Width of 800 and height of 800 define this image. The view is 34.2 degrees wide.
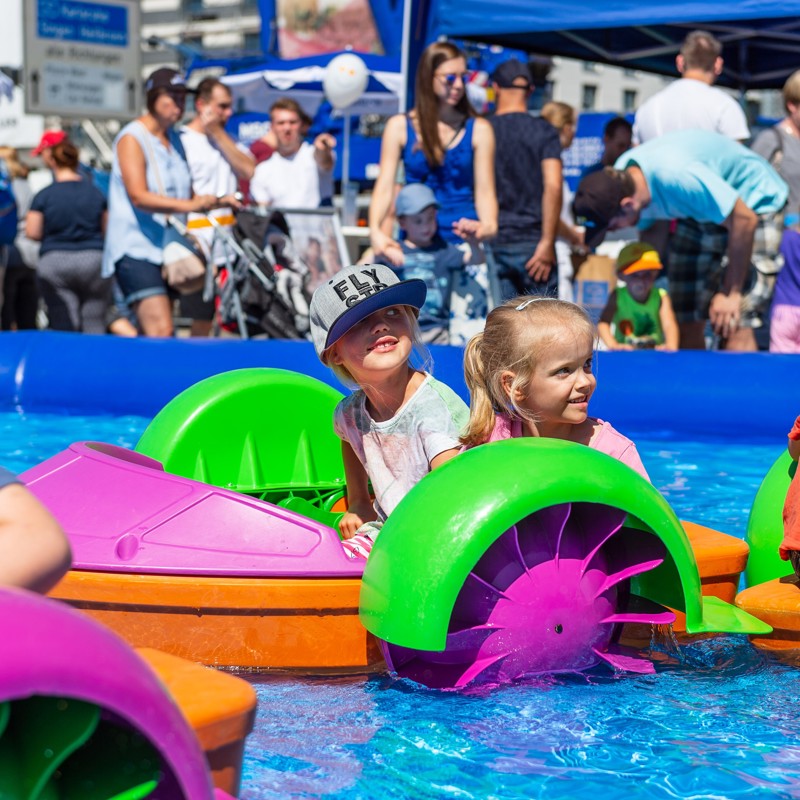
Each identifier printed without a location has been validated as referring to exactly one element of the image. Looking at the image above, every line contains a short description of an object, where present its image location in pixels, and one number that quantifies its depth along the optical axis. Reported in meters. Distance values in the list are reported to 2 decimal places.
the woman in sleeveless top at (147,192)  6.59
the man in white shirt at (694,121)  6.41
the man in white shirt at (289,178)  8.52
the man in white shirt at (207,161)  7.41
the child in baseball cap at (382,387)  3.02
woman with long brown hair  5.74
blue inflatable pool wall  6.28
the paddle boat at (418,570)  2.58
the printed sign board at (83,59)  11.70
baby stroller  7.91
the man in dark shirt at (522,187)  6.21
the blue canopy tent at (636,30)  7.28
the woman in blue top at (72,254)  7.70
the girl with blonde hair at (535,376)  2.94
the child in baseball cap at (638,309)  6.85
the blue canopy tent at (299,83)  15.20
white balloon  12.09
